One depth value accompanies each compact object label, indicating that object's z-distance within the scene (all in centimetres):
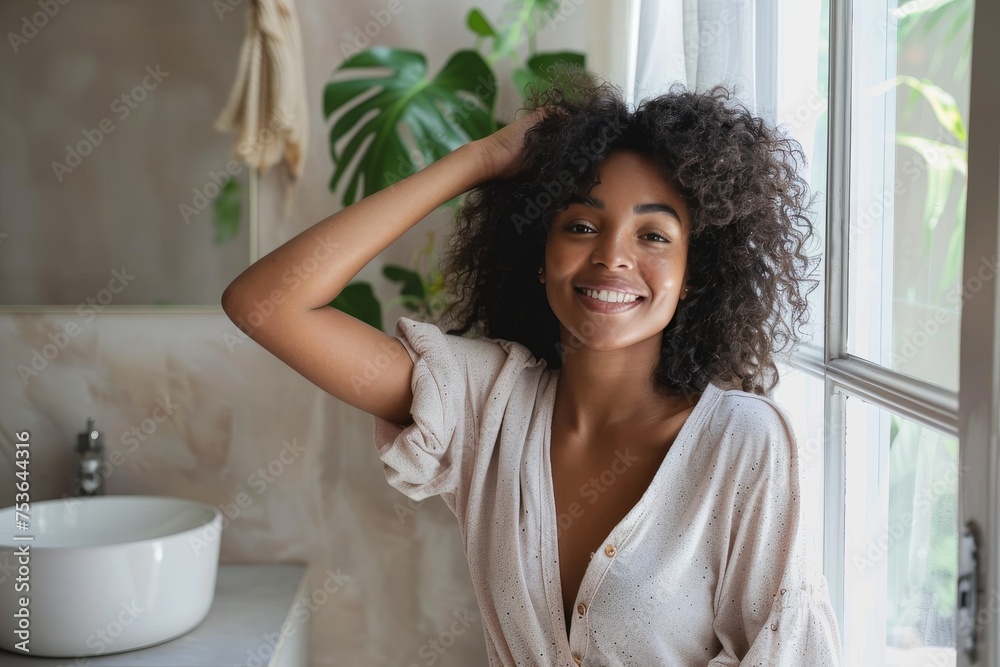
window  63
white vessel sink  122
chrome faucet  163
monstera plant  163
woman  85
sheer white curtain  117
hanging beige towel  162
